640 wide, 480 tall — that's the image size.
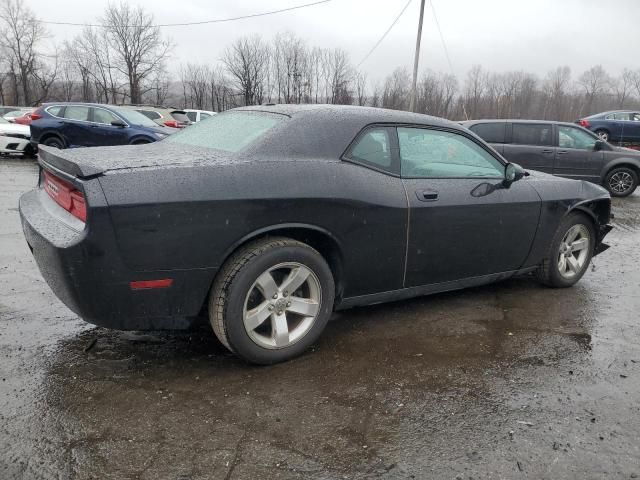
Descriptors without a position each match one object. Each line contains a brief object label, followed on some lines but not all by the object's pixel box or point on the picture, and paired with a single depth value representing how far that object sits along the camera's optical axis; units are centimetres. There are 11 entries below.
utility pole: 2191
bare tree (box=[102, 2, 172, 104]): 5131
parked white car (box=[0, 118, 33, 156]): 1450
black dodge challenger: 246
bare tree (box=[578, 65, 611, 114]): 6116
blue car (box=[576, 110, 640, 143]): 1977
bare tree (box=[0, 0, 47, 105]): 4669
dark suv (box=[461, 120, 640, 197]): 1037
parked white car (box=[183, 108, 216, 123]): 2109
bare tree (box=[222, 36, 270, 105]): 4875
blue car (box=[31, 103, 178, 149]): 1215
